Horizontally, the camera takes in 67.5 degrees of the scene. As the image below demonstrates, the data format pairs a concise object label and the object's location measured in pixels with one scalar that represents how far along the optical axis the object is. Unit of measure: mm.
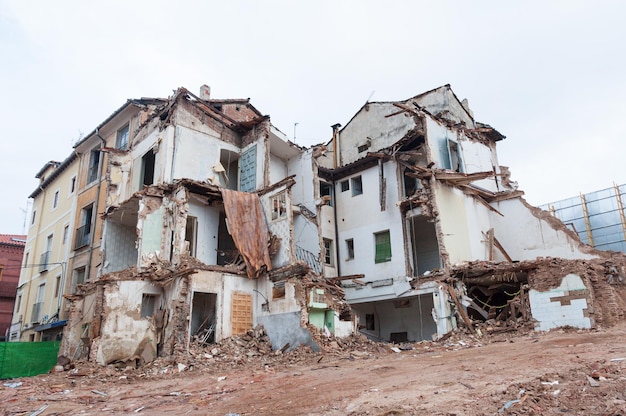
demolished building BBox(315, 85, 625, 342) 18094
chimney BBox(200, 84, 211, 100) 25281
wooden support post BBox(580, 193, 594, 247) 31031
